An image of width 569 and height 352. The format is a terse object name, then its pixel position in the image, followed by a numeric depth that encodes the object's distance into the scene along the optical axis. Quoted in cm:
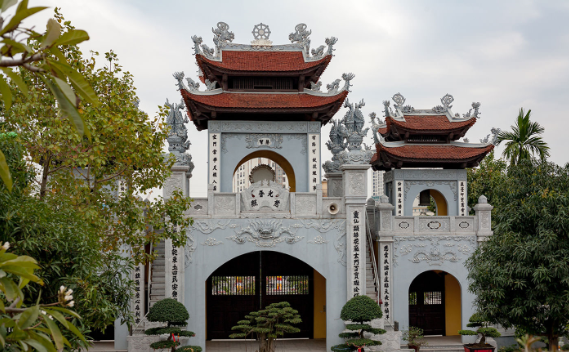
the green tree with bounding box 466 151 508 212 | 2223
